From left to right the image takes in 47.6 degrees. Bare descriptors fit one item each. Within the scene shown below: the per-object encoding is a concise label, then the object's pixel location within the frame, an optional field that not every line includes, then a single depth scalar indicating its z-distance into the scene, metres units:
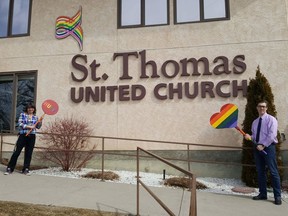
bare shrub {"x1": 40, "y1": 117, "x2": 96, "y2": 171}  7.93
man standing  5.64
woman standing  7.16
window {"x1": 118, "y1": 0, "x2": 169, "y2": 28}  9.27
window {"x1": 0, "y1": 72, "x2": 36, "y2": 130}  9.76
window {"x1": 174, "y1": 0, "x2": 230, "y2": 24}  8.92
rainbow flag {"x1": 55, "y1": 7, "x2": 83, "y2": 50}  9.51
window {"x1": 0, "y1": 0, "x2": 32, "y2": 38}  10.03
